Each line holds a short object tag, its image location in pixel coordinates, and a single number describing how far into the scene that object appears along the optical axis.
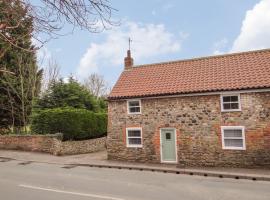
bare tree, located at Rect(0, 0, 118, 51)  2.72
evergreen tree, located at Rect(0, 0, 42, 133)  20.36
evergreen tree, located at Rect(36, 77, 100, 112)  19.11
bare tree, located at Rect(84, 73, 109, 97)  36.12
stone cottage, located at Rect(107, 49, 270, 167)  11.71
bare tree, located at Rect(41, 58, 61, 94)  26.04
